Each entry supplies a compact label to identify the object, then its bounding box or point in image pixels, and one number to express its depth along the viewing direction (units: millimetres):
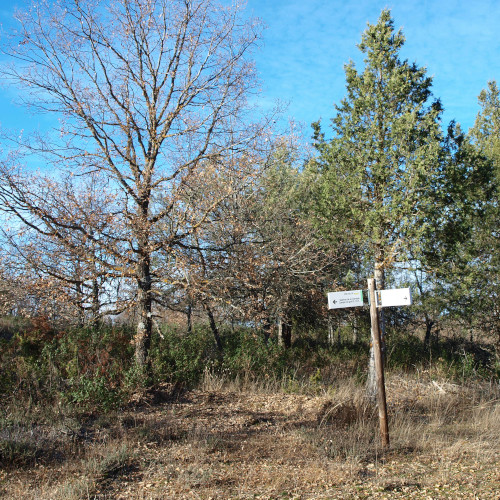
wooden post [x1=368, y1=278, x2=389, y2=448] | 6371
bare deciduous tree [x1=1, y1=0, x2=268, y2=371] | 8453
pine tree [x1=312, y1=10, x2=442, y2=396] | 8906
